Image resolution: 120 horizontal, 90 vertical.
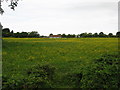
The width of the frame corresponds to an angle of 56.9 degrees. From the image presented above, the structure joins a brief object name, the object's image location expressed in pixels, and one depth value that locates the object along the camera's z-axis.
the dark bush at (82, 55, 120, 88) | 4.44
